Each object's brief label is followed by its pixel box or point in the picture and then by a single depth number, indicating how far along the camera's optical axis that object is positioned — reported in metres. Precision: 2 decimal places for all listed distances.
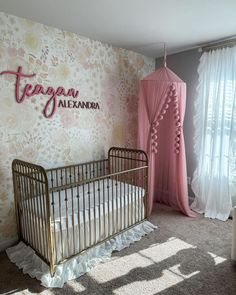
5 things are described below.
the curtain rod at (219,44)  2.82
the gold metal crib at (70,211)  2.00
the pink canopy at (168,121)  2.94
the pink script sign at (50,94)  2.30
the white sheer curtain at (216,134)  2.91
